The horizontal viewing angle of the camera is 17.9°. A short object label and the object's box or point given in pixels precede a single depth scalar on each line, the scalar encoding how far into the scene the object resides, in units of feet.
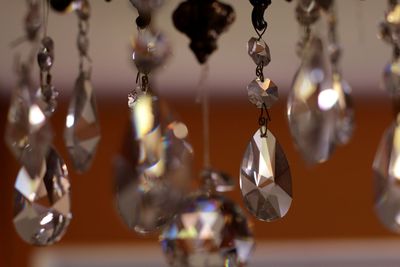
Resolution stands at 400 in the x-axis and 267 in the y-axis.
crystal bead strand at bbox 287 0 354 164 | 1.92
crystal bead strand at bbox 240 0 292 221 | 2.13
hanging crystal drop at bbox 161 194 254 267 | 1.99
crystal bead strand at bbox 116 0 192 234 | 1.84
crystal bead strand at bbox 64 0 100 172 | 2.07
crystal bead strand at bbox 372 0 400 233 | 1.98
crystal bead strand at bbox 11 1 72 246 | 2.11
